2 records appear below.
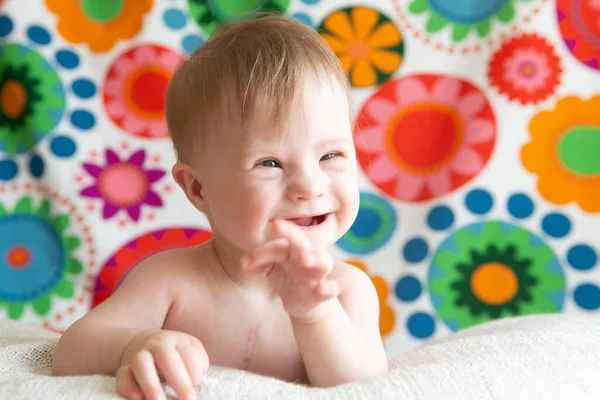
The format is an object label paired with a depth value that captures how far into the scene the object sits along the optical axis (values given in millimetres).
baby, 696
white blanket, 613
